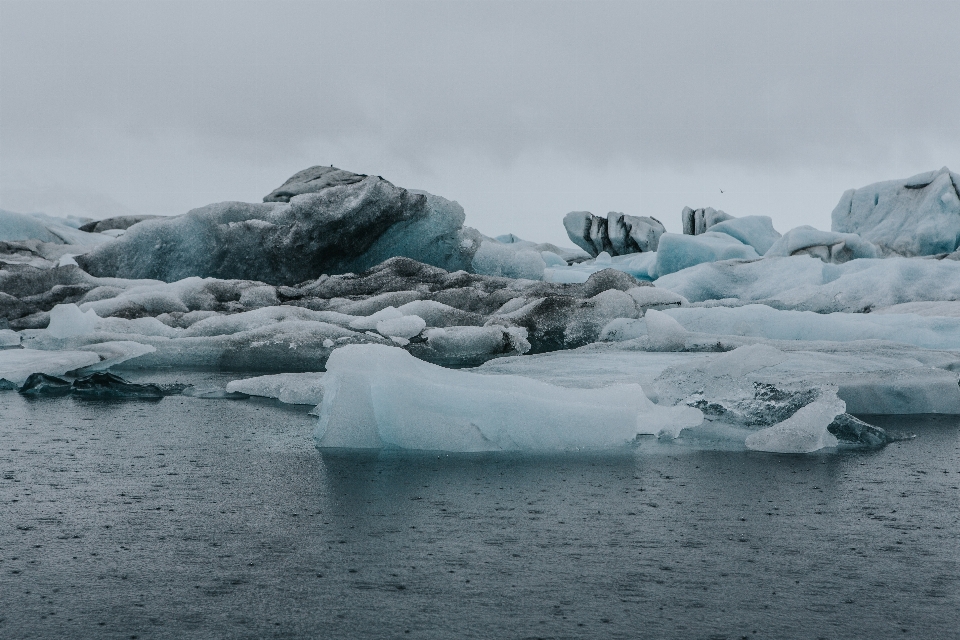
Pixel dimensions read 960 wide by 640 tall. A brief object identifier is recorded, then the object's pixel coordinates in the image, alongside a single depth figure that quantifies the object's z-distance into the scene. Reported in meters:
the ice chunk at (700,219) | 28.64
